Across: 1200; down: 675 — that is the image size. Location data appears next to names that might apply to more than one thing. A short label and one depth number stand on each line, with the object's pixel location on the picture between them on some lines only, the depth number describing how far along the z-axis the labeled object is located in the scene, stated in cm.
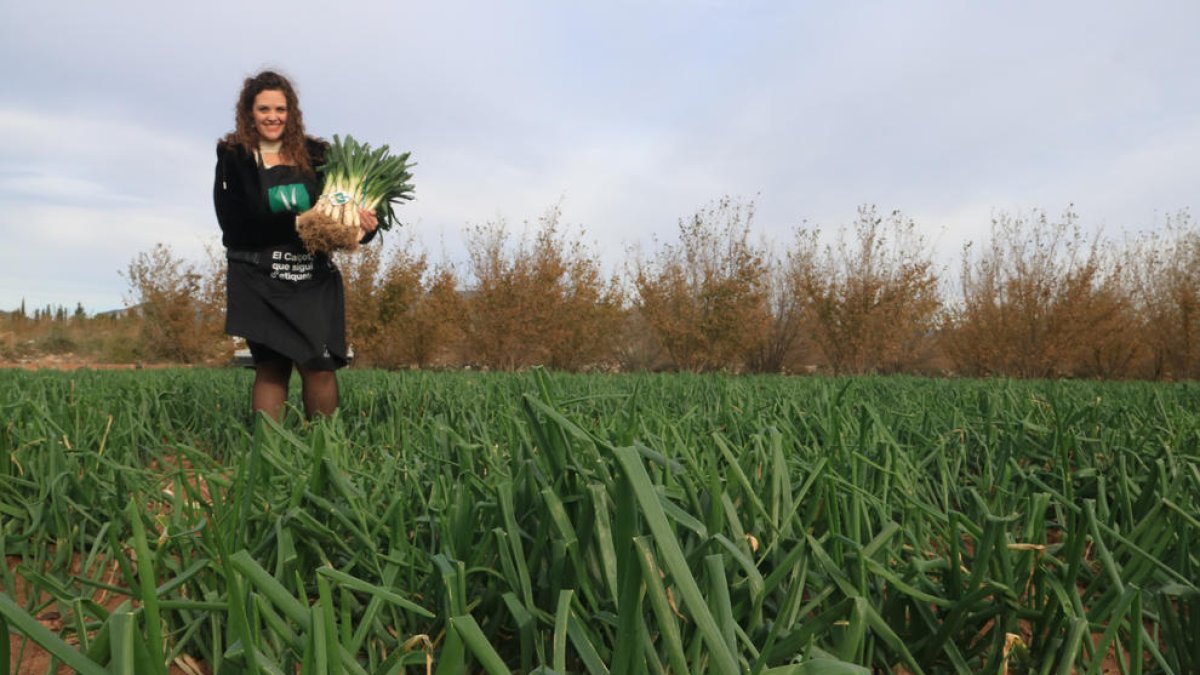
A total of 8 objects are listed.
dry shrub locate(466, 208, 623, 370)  1636
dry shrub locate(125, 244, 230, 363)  1808
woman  334
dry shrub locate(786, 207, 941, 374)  1583
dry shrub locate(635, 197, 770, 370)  1591
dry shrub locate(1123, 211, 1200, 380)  1571
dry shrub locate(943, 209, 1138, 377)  1559
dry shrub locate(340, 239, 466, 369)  1658
